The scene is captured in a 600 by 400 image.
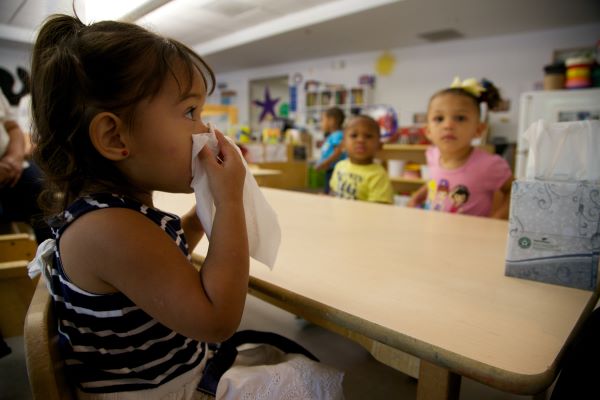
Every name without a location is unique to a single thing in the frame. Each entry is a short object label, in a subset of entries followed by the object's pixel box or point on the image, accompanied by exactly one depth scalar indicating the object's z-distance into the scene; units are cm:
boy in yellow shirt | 200
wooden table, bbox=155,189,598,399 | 39
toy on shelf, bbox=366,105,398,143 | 307
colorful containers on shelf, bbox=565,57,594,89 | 336
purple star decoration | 848
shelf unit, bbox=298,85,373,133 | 665
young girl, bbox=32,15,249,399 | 44
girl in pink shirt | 153
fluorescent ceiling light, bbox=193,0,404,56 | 451
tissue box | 55
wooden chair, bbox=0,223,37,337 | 131
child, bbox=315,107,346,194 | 271
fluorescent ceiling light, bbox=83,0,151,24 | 117
